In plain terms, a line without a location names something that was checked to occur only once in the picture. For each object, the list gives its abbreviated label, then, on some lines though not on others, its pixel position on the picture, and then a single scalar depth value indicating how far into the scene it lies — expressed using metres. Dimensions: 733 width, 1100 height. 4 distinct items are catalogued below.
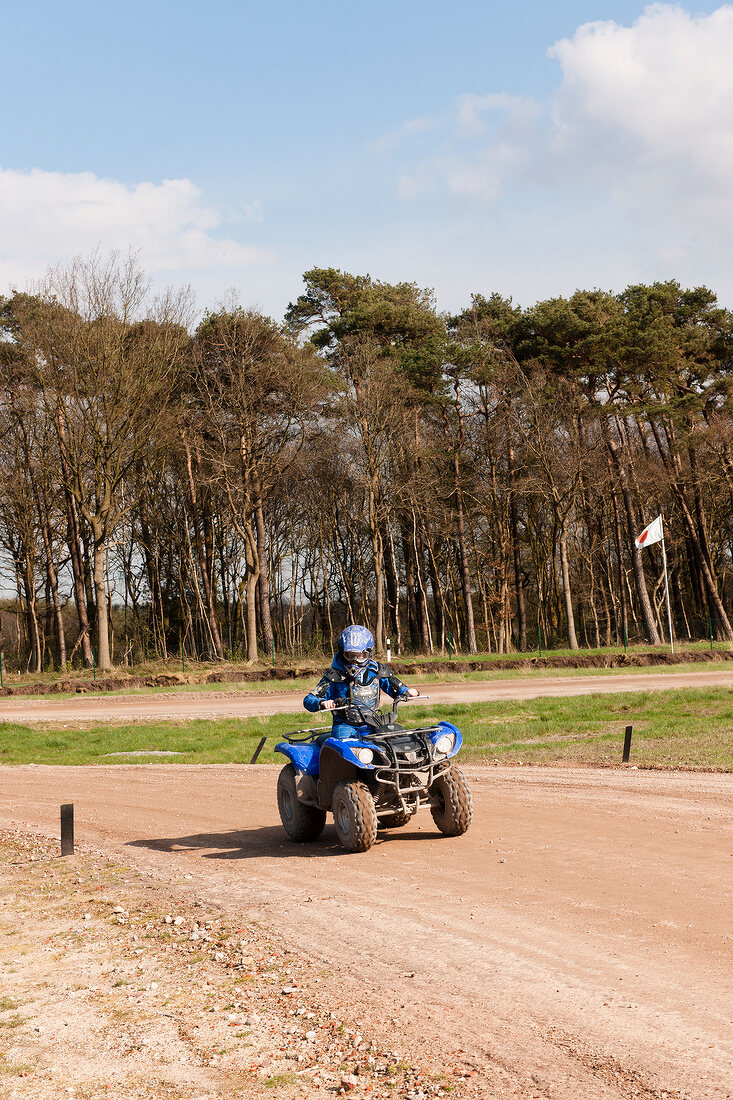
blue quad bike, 9.49
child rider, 9.91
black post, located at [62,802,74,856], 11.34
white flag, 39.44
